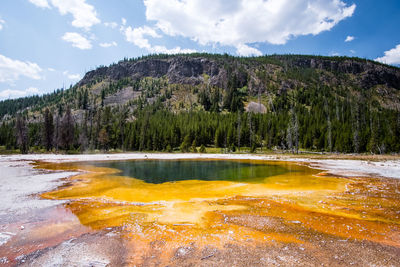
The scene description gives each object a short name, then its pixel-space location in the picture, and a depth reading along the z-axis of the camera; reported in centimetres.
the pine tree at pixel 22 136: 7019
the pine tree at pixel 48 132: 7550
